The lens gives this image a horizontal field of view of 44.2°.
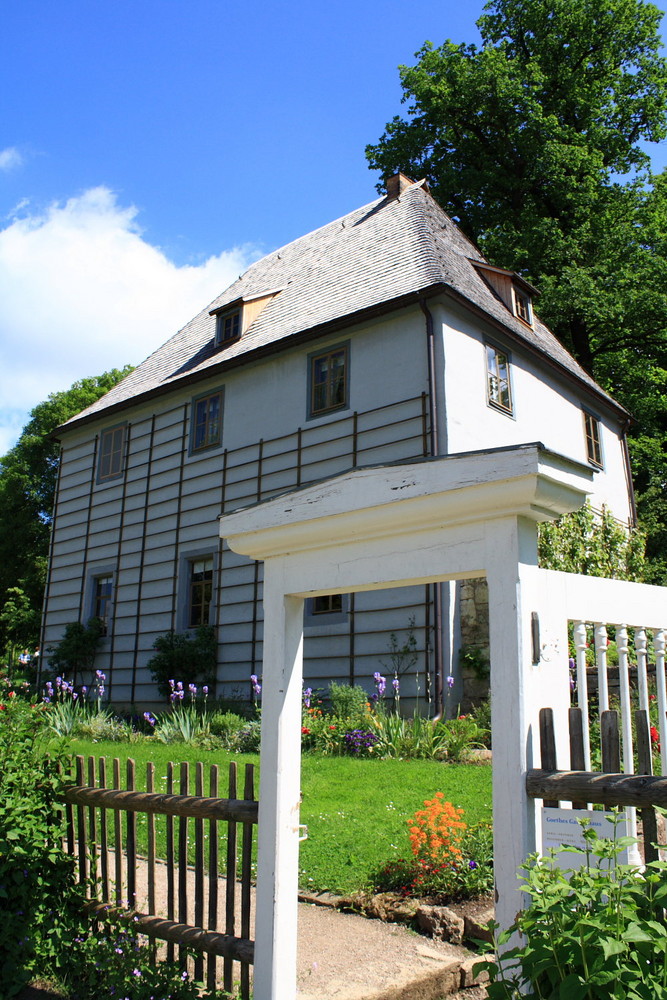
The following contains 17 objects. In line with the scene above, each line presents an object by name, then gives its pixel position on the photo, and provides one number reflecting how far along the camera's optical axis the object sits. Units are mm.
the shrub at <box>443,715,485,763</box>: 9508
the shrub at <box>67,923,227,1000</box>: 3586
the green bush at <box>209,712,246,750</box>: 11734
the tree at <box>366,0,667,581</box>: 23500
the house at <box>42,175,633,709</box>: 13461
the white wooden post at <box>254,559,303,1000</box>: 3254
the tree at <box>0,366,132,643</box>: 34281
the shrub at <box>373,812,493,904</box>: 4805
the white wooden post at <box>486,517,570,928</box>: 2619
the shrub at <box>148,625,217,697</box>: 15539
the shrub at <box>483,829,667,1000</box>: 1979
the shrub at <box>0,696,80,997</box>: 3986
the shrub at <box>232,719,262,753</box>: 10867
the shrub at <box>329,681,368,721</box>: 11422
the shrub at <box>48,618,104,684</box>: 18375
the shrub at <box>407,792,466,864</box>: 4977
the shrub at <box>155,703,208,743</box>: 11820
